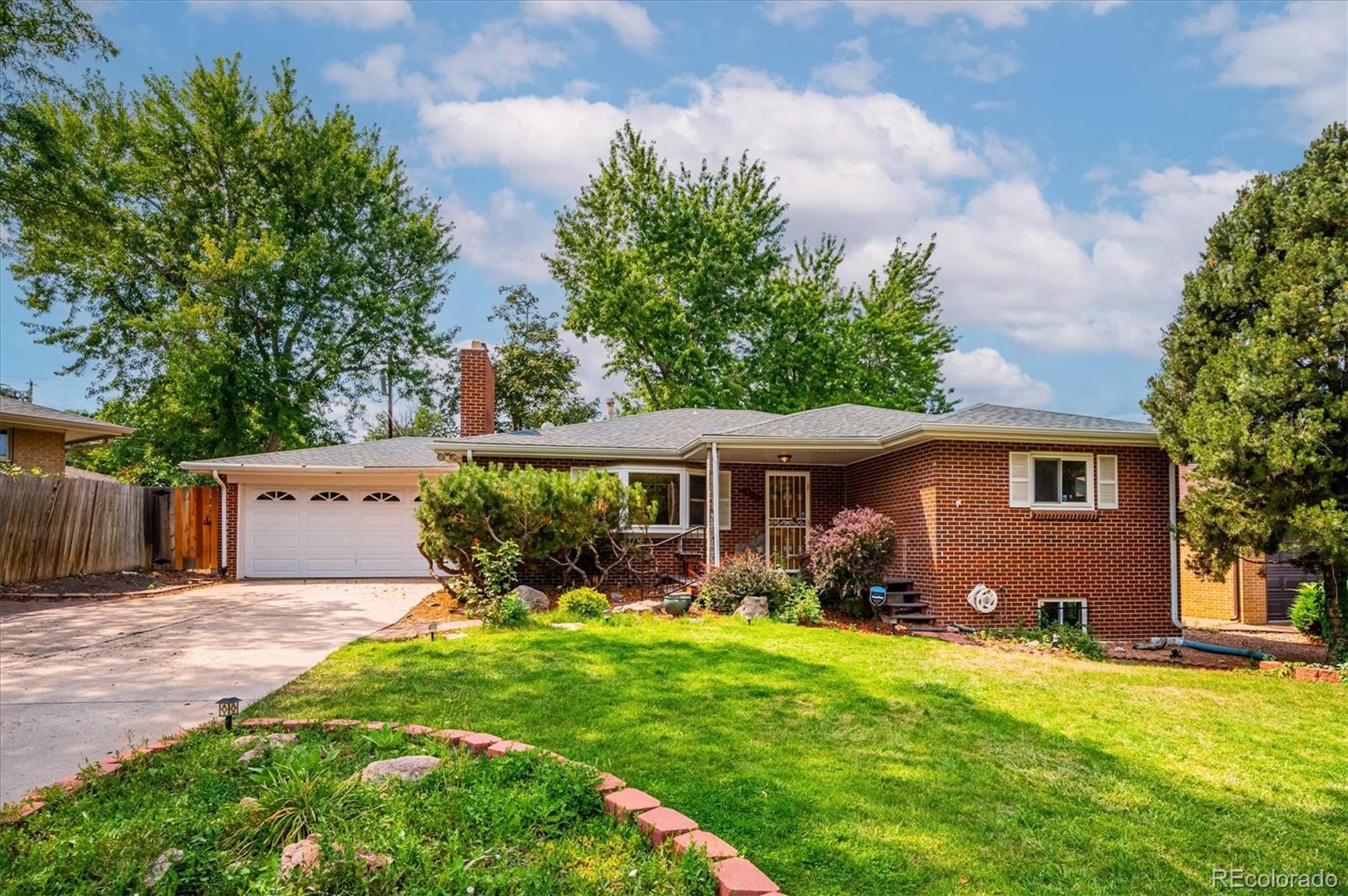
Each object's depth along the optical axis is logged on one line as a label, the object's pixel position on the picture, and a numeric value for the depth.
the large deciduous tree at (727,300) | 26.59
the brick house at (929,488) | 10.87
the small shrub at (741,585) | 10.58
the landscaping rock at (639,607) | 10.50
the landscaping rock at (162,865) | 2.69
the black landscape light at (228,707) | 4.58
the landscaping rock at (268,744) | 3.87
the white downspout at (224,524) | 16.84
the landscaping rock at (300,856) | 2.74
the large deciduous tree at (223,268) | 22.62
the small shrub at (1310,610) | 11.97
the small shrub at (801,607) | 10.02
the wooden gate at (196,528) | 17.67
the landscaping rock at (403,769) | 3.57
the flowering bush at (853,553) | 10.76
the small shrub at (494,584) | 9.34
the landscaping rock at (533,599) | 10.61
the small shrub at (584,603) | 9.98
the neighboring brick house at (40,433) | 17.30
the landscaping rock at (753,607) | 10.11
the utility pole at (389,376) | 26.80
